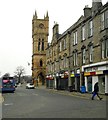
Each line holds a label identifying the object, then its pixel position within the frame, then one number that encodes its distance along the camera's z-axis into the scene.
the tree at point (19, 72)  91.81
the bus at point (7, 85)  26.13
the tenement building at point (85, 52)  19.26
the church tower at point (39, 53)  56.06
